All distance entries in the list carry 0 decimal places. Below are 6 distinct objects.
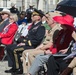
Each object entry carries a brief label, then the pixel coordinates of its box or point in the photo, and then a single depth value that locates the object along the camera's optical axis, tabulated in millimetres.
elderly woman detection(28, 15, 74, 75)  9911
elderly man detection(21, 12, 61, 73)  11687
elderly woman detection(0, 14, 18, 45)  15056
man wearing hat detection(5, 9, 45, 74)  12765
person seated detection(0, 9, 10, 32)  15514
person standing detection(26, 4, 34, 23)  18849
